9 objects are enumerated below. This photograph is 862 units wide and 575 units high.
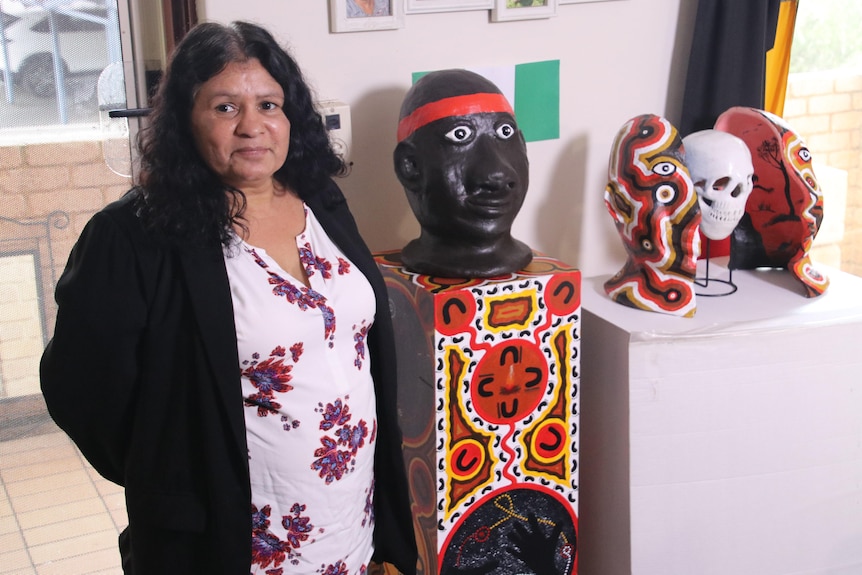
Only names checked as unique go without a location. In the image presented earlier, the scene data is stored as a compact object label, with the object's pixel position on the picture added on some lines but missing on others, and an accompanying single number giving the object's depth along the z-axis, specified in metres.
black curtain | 2.28
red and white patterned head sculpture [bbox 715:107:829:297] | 2.05
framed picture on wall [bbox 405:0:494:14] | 2.04
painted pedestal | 1.77
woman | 1.34
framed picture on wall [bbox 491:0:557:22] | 2.12
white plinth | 1.91
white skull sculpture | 1.96
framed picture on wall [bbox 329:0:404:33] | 1.97
